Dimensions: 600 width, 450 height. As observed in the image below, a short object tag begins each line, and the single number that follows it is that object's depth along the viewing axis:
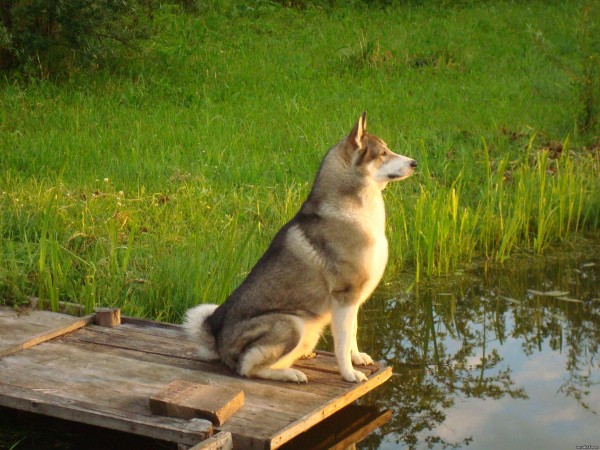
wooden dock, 8.26
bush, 20.88
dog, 9.37
